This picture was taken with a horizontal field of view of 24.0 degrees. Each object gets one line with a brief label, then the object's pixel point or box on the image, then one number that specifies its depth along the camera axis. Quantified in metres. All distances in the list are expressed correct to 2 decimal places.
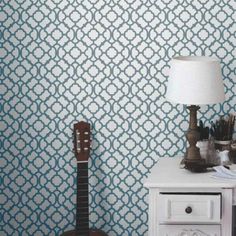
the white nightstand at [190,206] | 2.64
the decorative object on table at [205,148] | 2.94
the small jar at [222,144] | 2.95
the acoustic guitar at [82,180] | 3.07
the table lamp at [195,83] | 2.71
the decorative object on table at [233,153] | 2.93
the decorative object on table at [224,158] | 2.89
